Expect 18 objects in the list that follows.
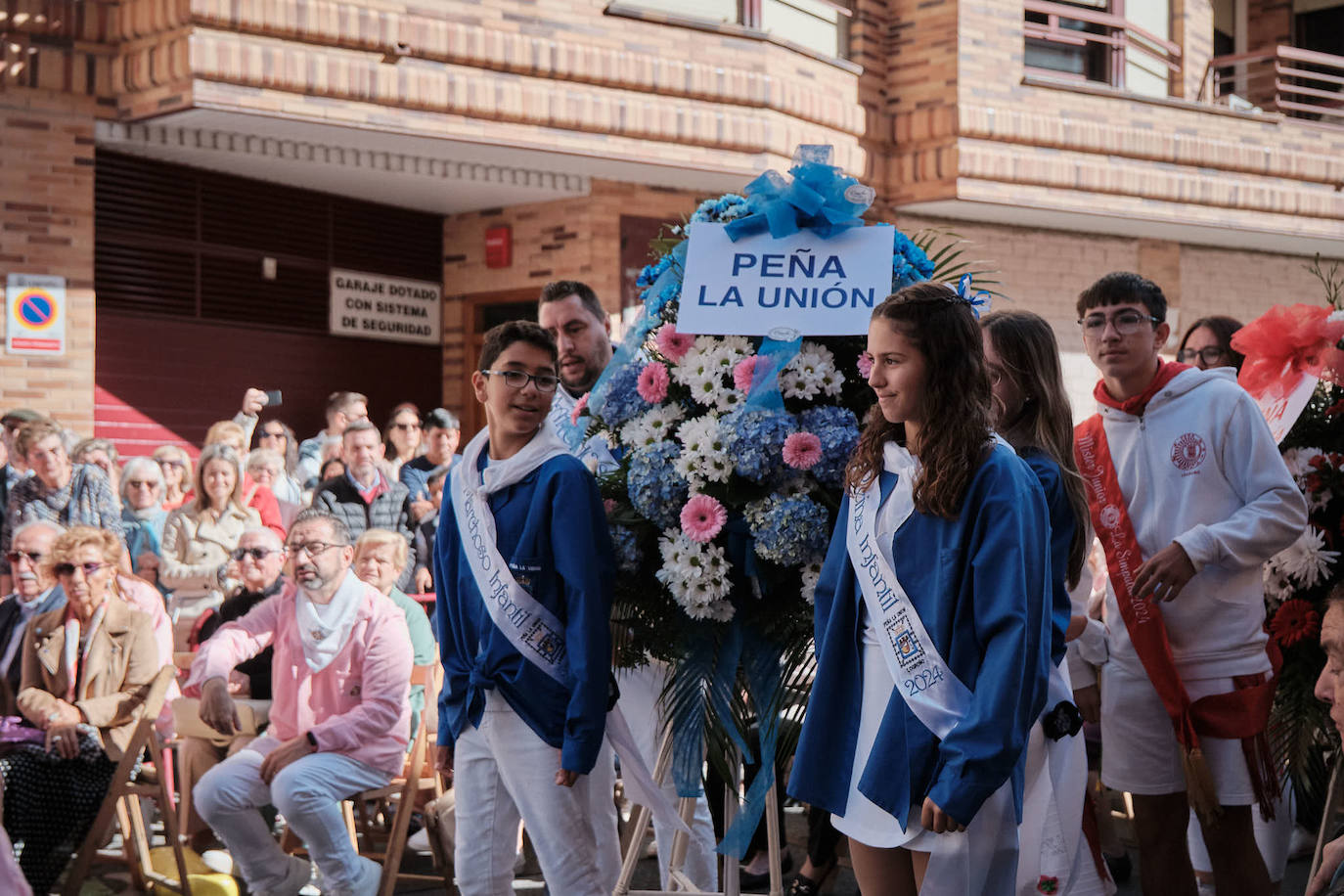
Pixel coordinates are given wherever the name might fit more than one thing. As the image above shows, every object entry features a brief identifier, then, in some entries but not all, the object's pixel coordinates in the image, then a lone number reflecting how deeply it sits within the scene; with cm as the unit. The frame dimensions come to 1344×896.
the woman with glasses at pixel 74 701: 532
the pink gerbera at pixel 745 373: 357
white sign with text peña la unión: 358
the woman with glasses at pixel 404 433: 916
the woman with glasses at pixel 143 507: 798
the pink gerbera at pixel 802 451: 342
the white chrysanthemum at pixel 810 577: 346
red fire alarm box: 1309
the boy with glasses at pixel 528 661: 346
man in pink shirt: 510
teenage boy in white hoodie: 368
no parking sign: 1009
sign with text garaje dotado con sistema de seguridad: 1286
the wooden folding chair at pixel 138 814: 538
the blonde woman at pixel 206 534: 757
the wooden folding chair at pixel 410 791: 528
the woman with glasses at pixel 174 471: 859
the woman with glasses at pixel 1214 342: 517
